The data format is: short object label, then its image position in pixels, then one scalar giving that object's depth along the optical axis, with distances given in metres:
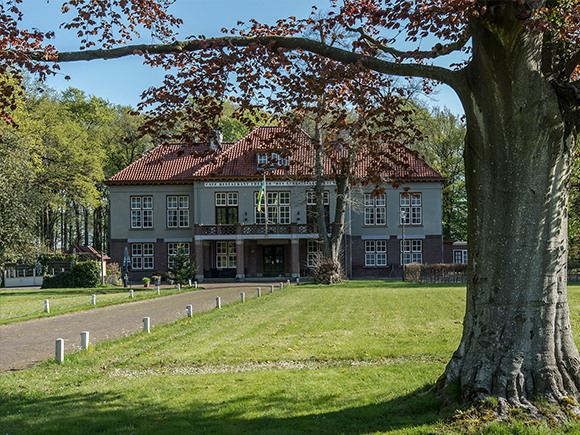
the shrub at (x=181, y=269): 32.47
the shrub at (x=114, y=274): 35.12
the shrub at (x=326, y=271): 30.92
